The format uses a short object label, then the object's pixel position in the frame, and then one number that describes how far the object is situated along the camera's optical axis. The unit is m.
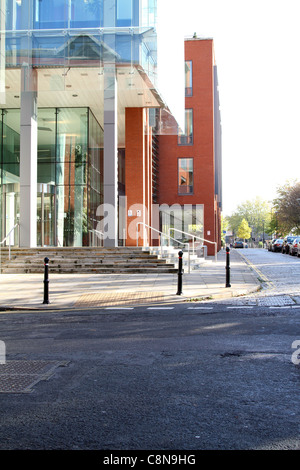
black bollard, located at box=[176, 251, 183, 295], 11.37
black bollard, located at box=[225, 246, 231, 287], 12.81
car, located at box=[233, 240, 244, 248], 95.93
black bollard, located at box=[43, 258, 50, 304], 10.46
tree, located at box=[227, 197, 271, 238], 141.62
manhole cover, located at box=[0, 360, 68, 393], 4.50
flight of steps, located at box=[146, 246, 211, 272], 19.14
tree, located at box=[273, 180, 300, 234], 61.88
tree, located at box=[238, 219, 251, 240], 125.50
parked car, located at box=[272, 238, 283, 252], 51.56
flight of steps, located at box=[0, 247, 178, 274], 17.33
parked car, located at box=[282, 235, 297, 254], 44.47
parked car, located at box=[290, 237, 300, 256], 38.16
